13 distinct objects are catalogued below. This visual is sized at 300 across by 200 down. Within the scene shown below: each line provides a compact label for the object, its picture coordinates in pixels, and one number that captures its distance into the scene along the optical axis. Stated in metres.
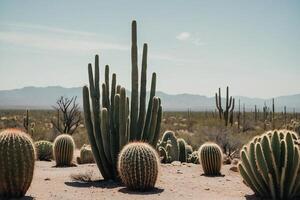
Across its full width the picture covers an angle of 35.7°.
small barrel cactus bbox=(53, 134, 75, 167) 15.98
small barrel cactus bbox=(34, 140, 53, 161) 18.47
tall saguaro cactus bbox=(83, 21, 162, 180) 12.02
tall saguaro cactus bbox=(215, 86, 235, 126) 31.03
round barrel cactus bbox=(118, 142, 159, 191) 10.25
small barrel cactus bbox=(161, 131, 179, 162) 16.44
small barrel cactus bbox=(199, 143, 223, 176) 13.56
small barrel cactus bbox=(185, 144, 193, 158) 18.29
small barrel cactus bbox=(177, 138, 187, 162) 17.30
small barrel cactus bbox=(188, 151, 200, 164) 17.25
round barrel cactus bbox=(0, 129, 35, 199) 9.13
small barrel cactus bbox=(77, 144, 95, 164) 16.91
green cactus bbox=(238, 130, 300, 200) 8.97
